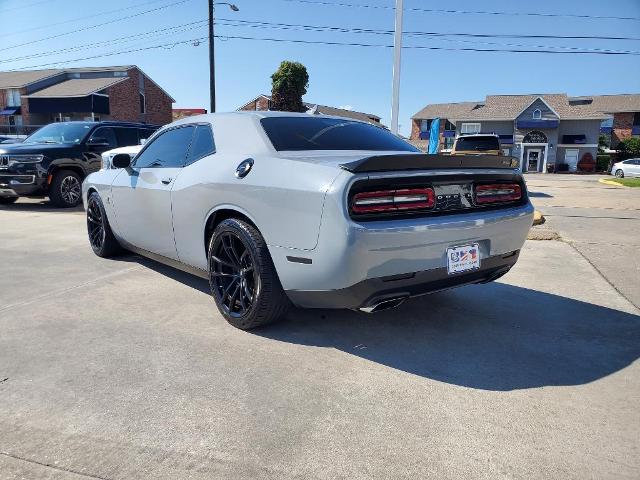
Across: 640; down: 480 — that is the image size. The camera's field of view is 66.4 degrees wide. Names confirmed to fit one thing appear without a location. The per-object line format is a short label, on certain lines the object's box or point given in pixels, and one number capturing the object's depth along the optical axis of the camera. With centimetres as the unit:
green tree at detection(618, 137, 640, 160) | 4828
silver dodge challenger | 265
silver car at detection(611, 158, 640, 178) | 3566
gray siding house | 4688
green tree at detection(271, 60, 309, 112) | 3744
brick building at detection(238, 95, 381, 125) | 4994
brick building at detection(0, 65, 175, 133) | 4262
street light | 2142
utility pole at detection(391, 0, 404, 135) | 1147
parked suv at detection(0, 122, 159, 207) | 941
